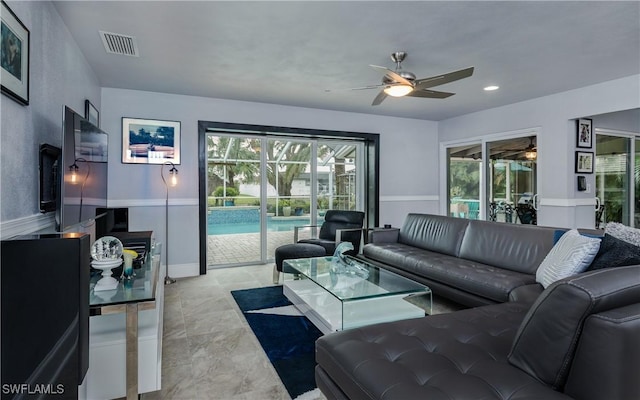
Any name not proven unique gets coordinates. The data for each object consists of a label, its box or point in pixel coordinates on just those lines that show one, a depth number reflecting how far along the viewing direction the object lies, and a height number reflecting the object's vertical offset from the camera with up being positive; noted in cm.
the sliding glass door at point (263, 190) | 511 +16
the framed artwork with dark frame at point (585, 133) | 448 +89
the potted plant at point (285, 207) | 549 -12
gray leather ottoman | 392 -61
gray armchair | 457 -43
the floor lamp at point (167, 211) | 443 -15
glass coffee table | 239 -79
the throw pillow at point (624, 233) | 194 -19
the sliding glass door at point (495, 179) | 510 +36
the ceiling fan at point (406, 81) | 281 +103
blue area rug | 216 -109
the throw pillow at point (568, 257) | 210 -37
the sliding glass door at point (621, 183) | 512 +28
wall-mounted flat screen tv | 192 +17
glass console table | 174 -56
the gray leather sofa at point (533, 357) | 111 -64
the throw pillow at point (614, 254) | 176 -29
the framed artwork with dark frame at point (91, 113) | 331 +90
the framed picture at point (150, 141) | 438 +76
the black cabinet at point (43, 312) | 118 -41
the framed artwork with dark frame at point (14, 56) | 157 +70
